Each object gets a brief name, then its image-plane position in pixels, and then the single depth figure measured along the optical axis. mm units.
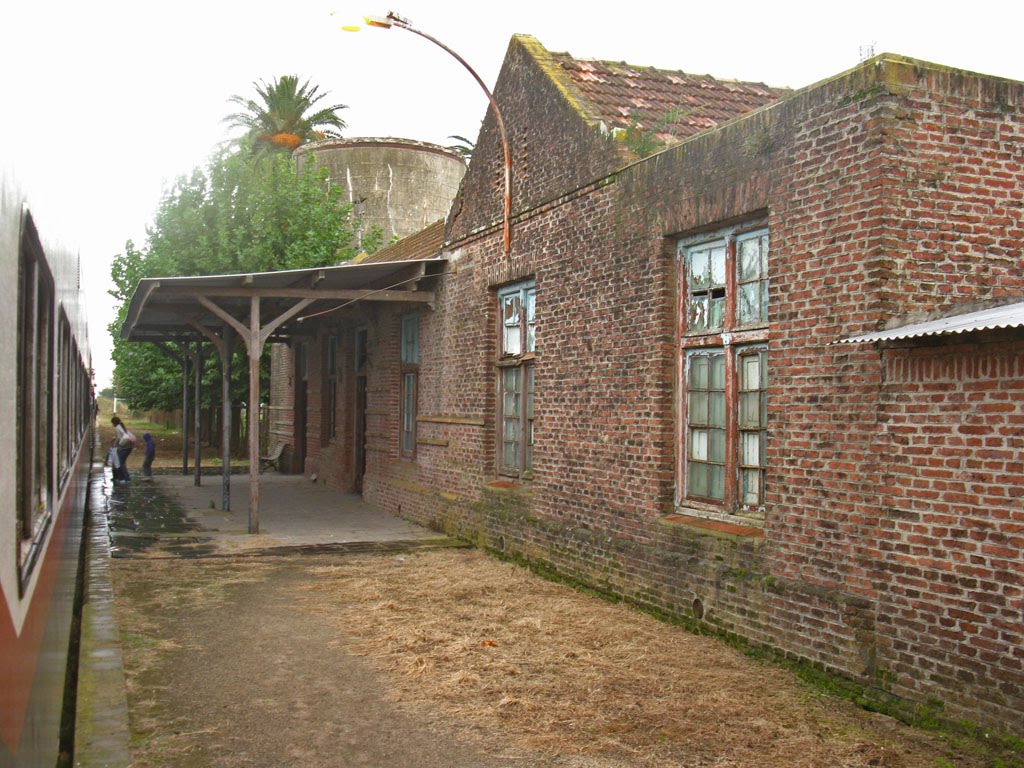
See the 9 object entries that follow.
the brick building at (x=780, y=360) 4980
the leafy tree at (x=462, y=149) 29812
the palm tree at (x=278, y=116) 32500
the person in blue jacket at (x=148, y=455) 19719
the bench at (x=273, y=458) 22609
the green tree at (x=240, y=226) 21922
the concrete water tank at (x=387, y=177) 27969
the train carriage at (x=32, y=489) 2016
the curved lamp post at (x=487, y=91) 9852
